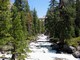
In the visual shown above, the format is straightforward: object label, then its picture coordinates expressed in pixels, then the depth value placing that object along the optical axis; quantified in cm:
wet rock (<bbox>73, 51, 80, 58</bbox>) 1422
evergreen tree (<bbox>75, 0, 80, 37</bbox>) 2048
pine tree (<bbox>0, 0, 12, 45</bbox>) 886
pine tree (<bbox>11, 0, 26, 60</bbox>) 1069
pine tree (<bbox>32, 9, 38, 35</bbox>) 3502
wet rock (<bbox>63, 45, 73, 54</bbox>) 1569
